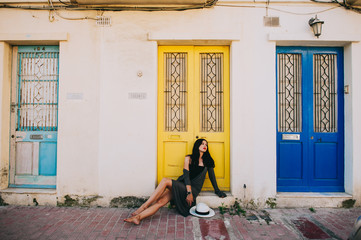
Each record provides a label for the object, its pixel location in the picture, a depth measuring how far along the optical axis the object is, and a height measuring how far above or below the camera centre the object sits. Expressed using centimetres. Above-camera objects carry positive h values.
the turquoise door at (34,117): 475 +14
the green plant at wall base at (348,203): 439 -157
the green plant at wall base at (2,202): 445 -163
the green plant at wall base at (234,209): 417 -167
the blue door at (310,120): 466 +11
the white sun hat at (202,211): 394 -159
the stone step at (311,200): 440 -153
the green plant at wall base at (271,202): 440 -157
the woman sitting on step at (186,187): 383 -118
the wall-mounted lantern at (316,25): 424 +197
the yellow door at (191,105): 470 +42
